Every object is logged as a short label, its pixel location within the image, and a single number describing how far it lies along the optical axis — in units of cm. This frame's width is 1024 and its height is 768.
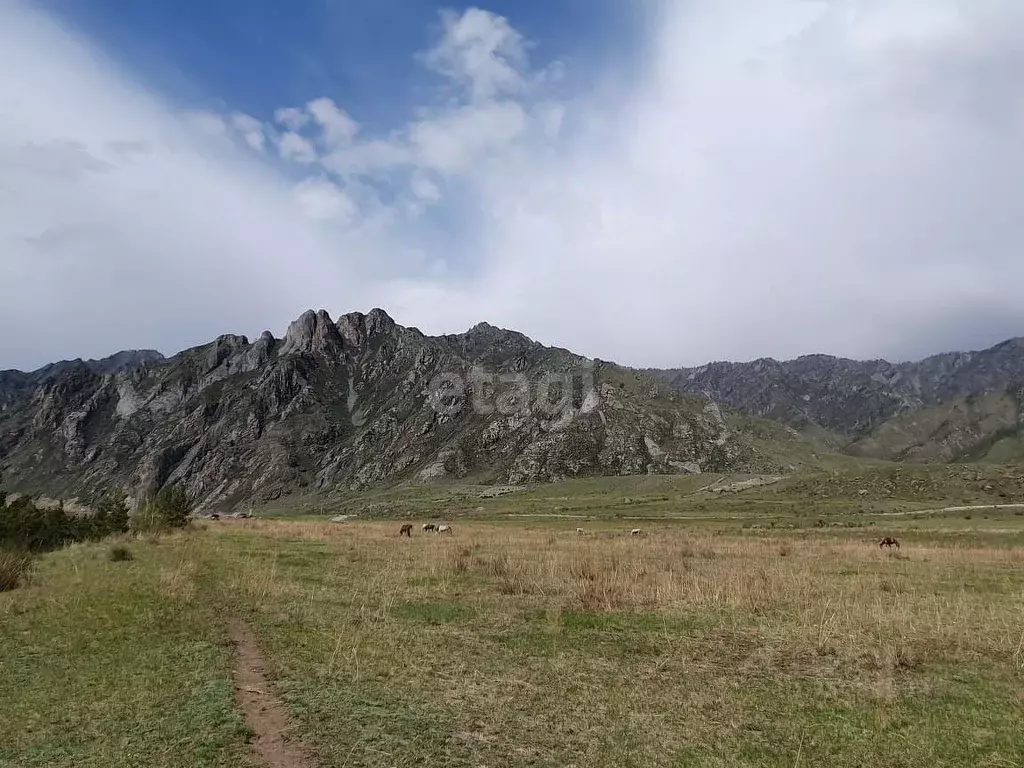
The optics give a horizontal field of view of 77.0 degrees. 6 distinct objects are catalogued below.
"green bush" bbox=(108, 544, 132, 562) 2510
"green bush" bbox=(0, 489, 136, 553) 2866
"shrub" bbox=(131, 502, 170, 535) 4084
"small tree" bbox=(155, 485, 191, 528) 4591
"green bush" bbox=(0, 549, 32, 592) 1788
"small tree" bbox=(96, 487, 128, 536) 4116
